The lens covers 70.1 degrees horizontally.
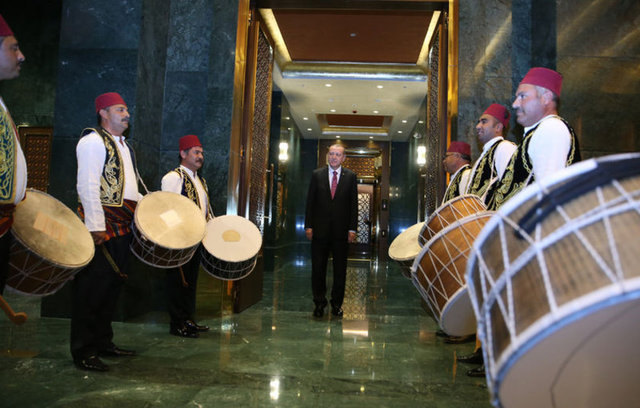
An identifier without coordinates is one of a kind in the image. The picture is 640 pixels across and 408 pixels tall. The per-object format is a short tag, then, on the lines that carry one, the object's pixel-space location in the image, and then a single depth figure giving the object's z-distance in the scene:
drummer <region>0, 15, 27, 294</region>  1.77
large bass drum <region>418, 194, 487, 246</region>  1.90
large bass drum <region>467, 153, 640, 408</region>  0.70
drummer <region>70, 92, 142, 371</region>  2.55
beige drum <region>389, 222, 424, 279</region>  2.82
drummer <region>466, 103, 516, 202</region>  2.68
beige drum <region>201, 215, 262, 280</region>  3.40
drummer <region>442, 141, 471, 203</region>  3.55
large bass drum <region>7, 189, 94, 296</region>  1.87
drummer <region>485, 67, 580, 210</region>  1.89
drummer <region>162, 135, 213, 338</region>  3.38
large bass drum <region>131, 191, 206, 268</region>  2.76
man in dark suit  4.40
